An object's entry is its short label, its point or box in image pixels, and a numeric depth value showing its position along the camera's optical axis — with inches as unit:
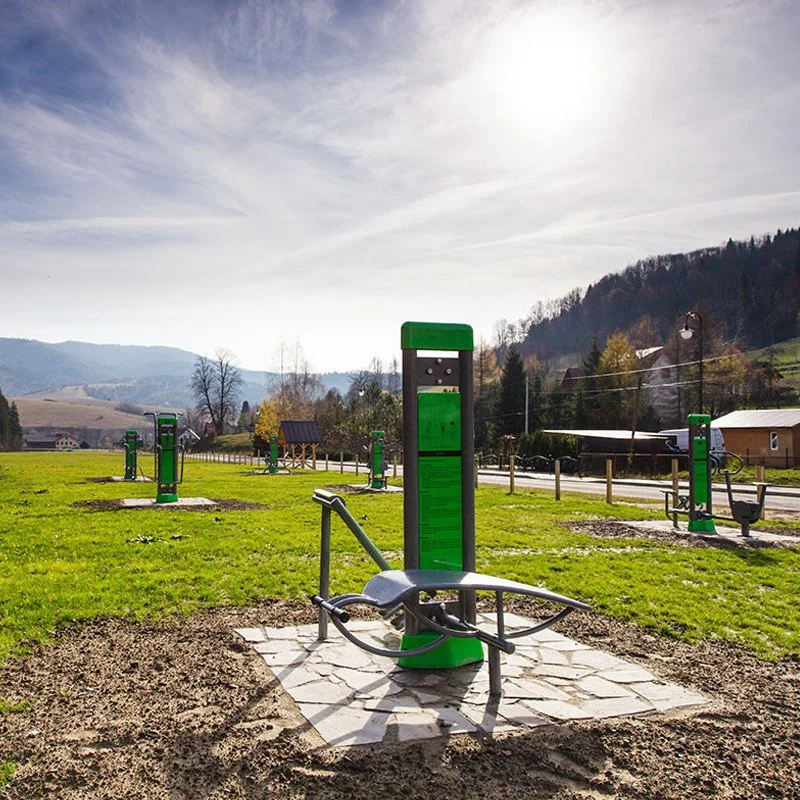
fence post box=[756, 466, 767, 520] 661.8
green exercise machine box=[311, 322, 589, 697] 193.6
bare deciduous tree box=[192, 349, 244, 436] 3809.1
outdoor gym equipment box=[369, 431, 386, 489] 920.9
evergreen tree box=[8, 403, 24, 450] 4490.7
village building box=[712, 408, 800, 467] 1425.9
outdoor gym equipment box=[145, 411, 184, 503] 660.1
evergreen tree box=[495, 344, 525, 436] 2450.9
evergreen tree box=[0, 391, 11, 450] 4367.6
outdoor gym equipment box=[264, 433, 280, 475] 1424.7
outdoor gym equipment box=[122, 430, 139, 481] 1042.7
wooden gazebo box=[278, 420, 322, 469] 1565.0
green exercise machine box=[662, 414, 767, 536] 456.1
